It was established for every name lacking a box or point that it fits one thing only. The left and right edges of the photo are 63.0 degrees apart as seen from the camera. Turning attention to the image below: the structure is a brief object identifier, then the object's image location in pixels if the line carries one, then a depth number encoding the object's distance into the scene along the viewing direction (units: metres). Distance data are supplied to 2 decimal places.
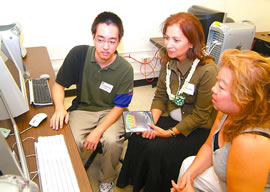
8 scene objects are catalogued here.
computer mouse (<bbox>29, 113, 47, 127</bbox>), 1.10
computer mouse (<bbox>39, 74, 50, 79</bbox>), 1.53
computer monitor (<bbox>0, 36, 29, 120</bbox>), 0.98
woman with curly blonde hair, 0.81
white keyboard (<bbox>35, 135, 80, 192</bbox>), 0.81
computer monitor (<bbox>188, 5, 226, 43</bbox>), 2.18
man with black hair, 1.38
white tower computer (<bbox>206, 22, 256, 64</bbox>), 2.04
